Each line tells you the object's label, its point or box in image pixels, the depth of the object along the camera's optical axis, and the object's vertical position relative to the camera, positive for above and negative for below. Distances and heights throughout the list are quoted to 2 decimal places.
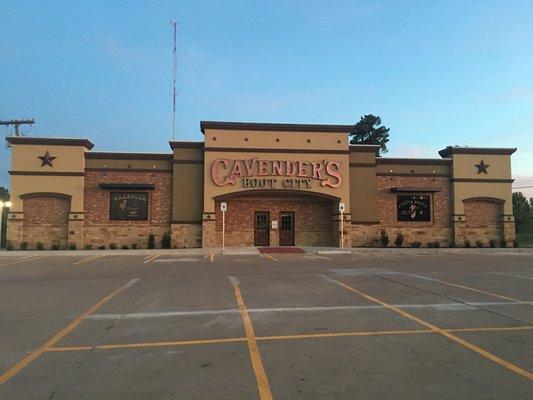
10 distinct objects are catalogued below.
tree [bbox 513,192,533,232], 53.40 +2.66
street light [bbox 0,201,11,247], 27.38 +1.52
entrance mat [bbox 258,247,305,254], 25.94 -1.19
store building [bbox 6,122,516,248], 28.17 +2.40
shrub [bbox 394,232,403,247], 29.86 -0.72
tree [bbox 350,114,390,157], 57.72 +12.58
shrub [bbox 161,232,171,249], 28.27 -0.79
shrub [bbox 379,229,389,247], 29.52 -0.58
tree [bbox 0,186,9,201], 69.11 +5.95
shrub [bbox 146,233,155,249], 28.26 -0.79
